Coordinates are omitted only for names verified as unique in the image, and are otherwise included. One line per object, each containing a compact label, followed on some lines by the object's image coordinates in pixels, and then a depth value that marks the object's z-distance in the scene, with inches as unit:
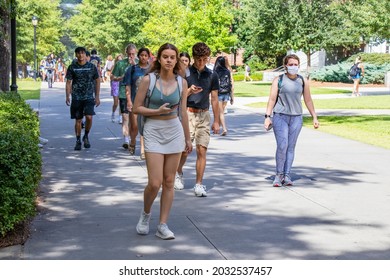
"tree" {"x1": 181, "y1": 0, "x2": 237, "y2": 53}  1904.5
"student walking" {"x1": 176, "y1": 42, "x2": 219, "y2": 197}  366.4
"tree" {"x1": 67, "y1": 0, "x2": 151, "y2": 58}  2871.1
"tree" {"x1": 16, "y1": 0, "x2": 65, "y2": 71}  2733.8
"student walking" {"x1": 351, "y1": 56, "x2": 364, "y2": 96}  1339.8
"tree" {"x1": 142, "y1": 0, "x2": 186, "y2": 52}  2501.2
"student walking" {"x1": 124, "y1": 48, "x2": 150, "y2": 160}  478.6
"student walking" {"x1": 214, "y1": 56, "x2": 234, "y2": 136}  702.5
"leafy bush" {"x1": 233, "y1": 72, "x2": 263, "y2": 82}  2361.0
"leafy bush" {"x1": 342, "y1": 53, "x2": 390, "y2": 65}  2033.7
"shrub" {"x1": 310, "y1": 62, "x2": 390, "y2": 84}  1952.5
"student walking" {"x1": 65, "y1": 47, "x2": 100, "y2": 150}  536.4
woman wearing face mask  396.5
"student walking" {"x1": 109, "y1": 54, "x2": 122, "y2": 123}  693.9
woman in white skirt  271.3
